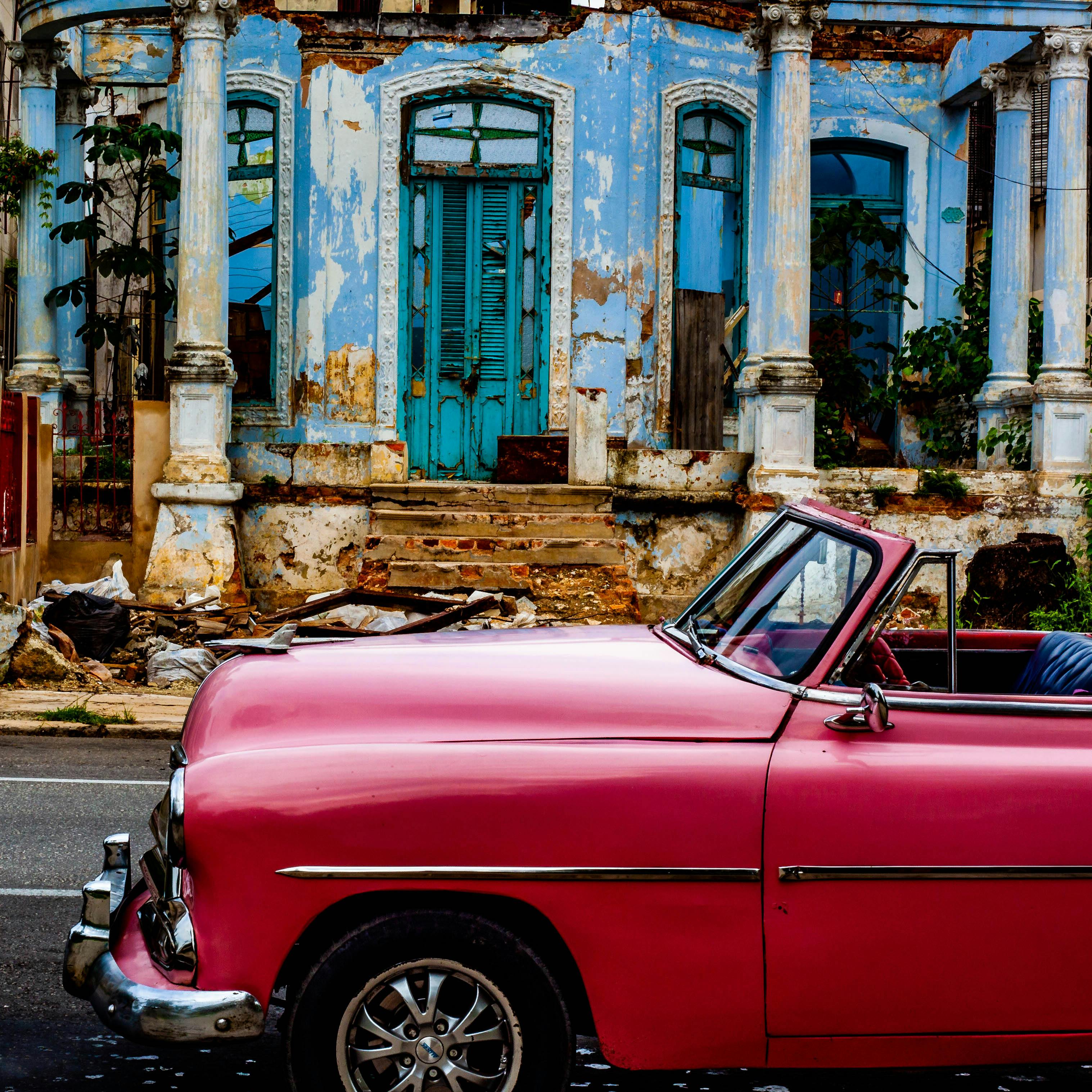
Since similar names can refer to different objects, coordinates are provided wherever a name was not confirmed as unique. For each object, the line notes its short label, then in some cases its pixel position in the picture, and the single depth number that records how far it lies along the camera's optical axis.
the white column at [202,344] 12.46
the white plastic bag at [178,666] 10.51
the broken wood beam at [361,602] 10.98
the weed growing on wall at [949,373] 15.05
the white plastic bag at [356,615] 11.05
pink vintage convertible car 3.09
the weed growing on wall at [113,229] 14.00
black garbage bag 11.12
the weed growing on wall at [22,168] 14.10
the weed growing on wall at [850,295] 15.40
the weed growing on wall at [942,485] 12.95
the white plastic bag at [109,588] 12.02
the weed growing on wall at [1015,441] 13.72
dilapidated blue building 13.12
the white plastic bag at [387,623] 10.64
